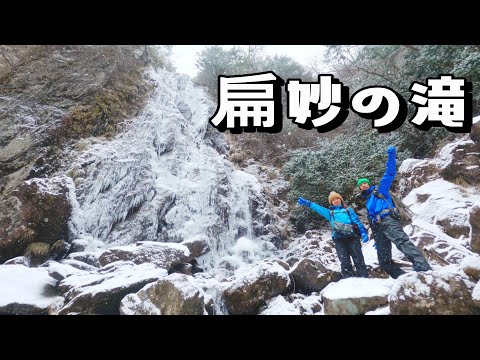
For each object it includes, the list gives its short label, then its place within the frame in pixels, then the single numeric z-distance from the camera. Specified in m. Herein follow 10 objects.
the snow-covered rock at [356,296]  3.27
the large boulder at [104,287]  3.93
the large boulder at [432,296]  2.98
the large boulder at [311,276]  4.39
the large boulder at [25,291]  4.09
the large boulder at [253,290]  4.08
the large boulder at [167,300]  3.70
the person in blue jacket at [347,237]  3.96
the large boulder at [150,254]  5.15
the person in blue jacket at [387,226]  3.52
